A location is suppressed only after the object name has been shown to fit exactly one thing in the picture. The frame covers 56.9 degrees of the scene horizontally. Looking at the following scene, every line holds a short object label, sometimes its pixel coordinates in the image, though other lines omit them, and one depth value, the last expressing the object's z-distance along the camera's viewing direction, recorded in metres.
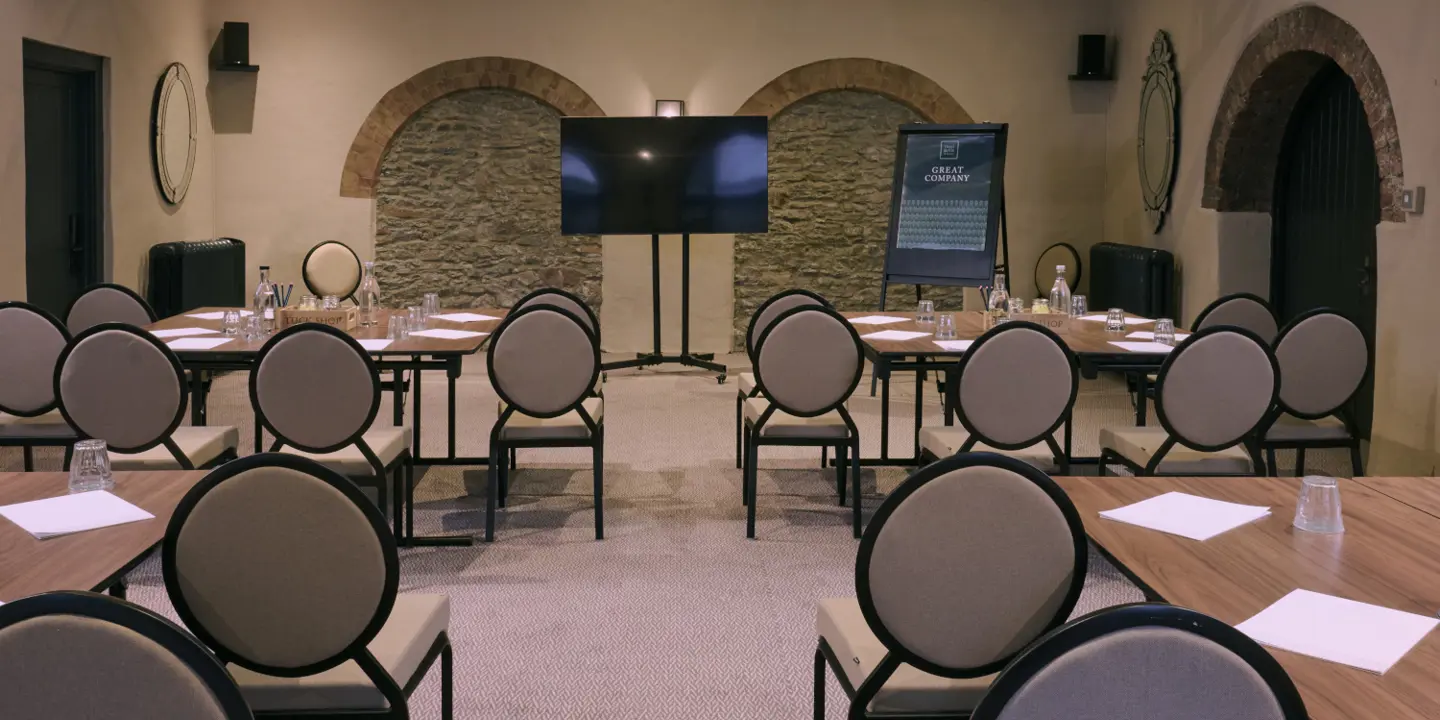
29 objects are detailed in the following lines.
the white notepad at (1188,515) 2.56
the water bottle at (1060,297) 5.81
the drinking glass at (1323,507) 2.53
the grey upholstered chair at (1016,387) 4.23
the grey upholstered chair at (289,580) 2.22
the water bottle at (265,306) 5.43
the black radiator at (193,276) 8.44
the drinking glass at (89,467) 2.79
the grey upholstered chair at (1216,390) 4.19
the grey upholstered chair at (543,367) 4.70
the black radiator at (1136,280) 8.45
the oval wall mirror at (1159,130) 8.59
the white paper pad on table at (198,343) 5.02
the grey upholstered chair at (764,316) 5.98
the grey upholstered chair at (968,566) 2.17
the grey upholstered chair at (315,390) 4.10
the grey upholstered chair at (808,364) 4.77
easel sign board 8.56
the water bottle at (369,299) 5.76
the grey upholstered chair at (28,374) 4.74
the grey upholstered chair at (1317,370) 4.78
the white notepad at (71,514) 2.53
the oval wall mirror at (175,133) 8.78
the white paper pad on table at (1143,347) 5.03
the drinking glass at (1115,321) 5.65
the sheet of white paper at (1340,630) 1.86
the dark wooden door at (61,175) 7.53
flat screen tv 8.88
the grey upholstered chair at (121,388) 4.12
